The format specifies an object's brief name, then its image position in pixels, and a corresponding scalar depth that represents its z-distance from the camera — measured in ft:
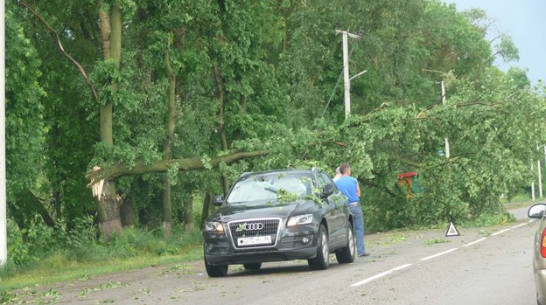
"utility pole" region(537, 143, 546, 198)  395.05
